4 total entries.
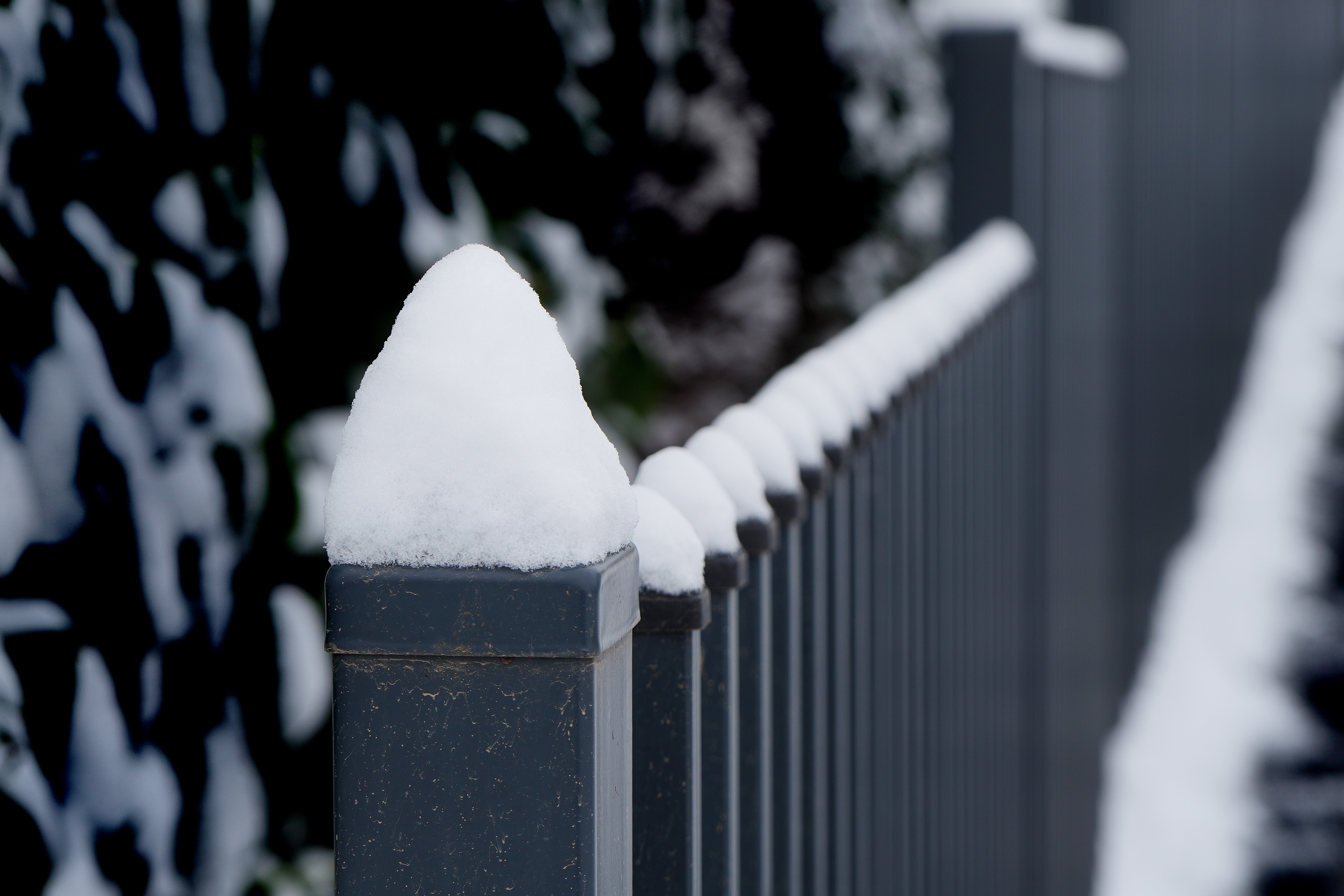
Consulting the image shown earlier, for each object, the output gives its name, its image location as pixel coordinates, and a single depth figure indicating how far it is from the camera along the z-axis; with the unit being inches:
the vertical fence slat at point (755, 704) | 67.7
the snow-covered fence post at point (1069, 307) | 147.3
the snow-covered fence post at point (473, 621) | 60.7
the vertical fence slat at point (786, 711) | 69.8
